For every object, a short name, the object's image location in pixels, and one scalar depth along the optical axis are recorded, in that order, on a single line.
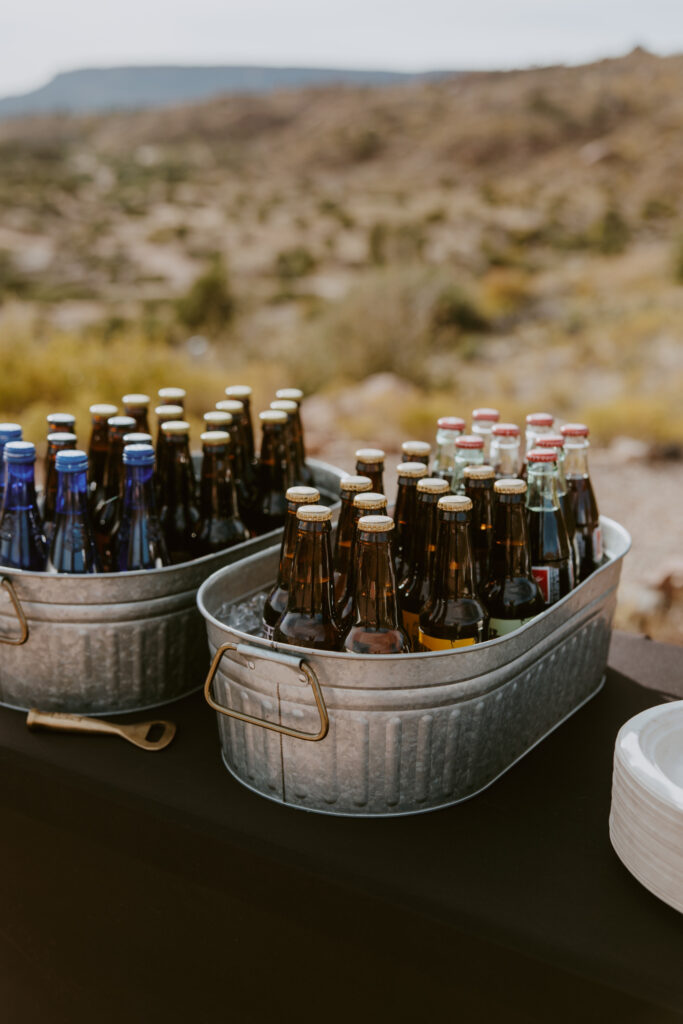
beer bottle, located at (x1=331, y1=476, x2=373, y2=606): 1.24
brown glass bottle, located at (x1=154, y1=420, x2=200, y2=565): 1.54
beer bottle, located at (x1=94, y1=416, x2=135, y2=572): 1.57
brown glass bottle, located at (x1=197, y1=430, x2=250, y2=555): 1.50
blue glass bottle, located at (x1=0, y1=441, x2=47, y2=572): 1.38
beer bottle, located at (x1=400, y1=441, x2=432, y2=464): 1.44
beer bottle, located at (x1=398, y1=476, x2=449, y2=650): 1.24
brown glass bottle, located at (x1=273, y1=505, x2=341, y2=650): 1.11
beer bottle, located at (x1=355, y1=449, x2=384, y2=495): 1.36
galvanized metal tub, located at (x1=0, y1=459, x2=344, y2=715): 1.22
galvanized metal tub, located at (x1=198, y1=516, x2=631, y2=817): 1.01
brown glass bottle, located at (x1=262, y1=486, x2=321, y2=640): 1.14
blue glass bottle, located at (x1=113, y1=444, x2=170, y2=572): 1.40
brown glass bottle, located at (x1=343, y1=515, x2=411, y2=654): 1.09
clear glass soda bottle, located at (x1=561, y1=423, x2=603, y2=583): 1.54
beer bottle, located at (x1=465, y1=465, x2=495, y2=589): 1.32
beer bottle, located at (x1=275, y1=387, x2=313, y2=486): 1.79
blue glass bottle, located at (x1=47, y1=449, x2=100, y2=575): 1.37
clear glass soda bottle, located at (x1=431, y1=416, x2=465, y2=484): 1.54
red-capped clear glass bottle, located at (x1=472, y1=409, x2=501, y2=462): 1.60
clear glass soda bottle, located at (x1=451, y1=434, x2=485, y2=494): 1.40
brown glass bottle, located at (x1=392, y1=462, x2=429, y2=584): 1.36
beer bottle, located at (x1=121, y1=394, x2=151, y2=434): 1.67
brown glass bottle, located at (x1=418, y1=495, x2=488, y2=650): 1.15
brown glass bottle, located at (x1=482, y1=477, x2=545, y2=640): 1.27
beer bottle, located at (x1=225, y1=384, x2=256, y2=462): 1.80
